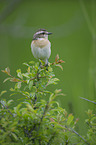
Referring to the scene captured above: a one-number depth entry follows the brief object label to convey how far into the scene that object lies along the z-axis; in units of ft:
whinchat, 27.86
